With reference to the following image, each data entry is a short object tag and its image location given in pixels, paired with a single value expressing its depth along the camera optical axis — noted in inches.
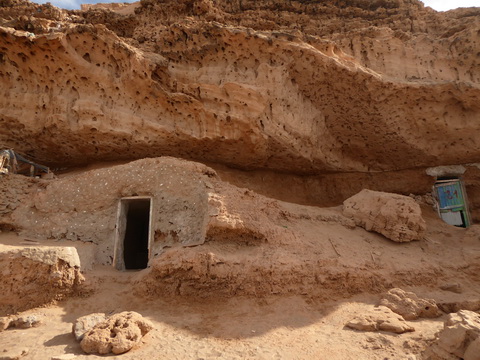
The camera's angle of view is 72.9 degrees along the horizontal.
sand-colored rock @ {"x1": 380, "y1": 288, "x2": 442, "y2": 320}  177.2
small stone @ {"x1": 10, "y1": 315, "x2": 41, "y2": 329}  152.1
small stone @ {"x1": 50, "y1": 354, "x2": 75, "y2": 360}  122.4
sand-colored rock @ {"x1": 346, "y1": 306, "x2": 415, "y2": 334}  156.4
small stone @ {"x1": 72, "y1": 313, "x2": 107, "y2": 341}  139.3
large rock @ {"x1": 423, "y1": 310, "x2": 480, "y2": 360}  110.4
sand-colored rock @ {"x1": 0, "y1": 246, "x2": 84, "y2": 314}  164.2
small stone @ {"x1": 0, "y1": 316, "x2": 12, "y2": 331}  149.5
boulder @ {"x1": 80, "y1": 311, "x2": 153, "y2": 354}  130.6
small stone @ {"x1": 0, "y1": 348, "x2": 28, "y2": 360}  124.7
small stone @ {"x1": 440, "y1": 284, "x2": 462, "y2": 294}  210.1
